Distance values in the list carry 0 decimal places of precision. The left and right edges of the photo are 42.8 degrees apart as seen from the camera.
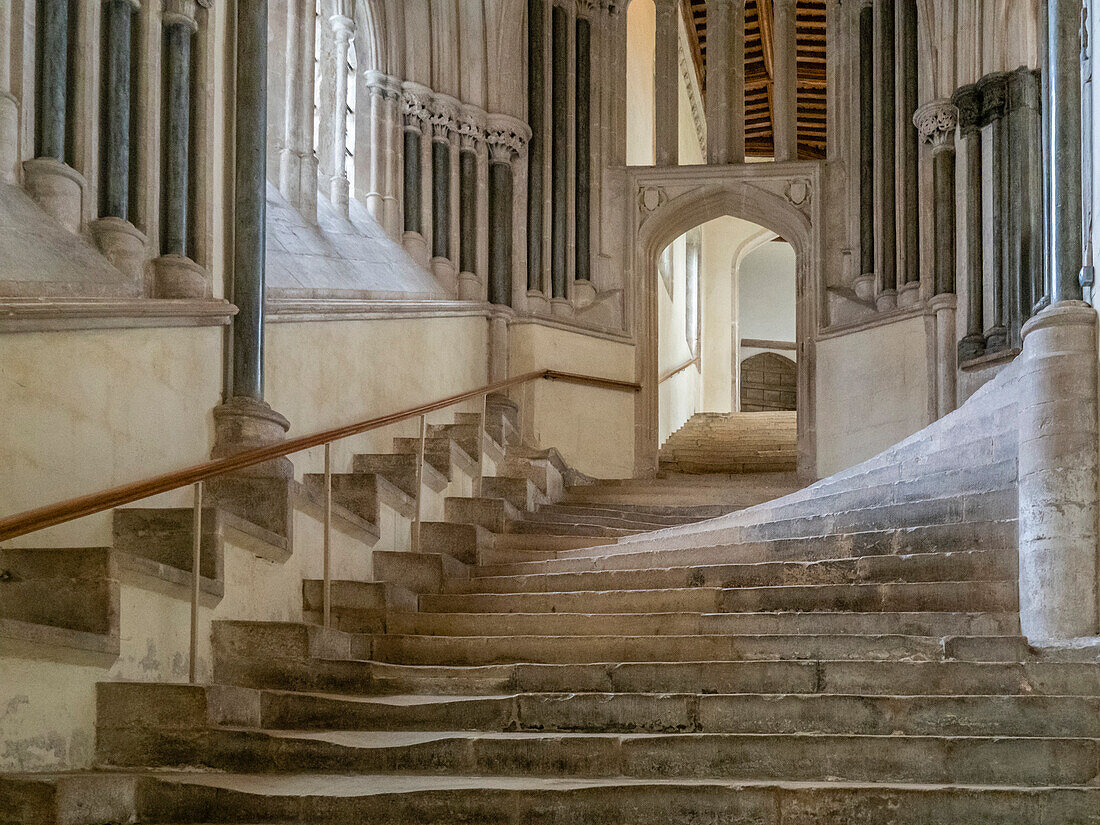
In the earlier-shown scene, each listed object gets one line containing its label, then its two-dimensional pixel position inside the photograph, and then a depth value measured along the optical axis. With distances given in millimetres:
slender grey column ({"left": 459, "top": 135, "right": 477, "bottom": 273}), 9945
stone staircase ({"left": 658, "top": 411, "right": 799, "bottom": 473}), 10680
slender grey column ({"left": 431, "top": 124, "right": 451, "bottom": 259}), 9805
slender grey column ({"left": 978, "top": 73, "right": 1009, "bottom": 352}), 8836
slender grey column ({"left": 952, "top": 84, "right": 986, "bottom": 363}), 9117
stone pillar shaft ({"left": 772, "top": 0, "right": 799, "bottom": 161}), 10836
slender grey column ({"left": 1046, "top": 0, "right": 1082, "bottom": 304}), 5113
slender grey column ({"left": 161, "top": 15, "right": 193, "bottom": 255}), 6059
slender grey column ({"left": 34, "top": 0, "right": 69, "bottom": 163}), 5512
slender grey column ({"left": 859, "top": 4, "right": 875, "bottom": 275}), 10039
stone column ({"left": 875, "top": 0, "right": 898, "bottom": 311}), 9812
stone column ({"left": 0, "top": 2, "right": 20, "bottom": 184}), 5312
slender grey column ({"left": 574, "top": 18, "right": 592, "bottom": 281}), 10531
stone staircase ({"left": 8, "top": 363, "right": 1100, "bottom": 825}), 3754
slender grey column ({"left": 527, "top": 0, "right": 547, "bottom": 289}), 10320
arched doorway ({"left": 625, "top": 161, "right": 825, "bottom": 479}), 10312
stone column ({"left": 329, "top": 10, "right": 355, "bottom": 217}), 9078
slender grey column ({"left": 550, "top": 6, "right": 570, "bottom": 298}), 10375
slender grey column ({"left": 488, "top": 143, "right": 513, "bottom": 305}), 10000
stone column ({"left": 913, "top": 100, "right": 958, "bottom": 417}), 9211
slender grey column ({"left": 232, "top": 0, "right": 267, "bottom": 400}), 6176
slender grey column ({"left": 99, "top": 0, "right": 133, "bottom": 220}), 5805
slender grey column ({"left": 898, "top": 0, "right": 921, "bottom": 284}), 9664
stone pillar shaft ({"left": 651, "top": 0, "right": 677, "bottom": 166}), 11156
